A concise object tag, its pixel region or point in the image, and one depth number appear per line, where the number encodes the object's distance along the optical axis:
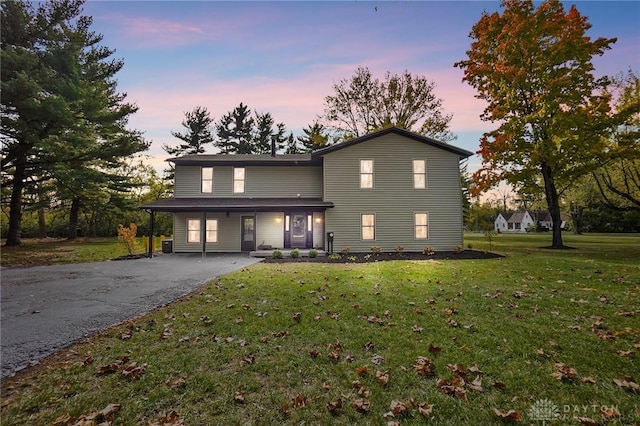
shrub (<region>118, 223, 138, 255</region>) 15.89
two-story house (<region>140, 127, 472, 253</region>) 15.95
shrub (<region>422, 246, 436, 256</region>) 14.92
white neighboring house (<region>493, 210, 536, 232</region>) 70.94
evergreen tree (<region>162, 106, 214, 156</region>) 34.41
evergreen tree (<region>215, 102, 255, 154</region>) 36.22
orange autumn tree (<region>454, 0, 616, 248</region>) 15.09
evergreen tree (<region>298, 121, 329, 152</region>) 29.17
